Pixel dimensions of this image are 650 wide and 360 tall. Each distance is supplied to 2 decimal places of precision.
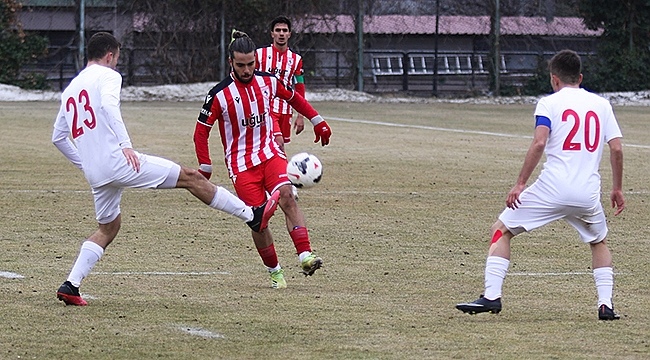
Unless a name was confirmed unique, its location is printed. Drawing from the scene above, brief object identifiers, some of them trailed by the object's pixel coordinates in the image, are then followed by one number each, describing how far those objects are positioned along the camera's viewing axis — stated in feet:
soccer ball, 59.31
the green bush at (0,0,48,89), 241.35
